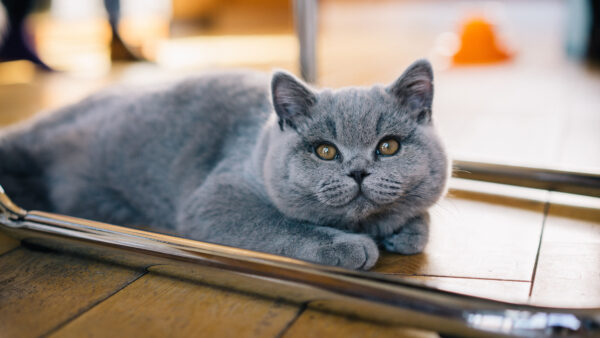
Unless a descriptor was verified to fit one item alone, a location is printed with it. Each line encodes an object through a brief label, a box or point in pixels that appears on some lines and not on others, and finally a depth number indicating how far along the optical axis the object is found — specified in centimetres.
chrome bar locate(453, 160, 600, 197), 65
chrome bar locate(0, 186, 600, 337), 49
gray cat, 57
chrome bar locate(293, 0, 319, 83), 82
